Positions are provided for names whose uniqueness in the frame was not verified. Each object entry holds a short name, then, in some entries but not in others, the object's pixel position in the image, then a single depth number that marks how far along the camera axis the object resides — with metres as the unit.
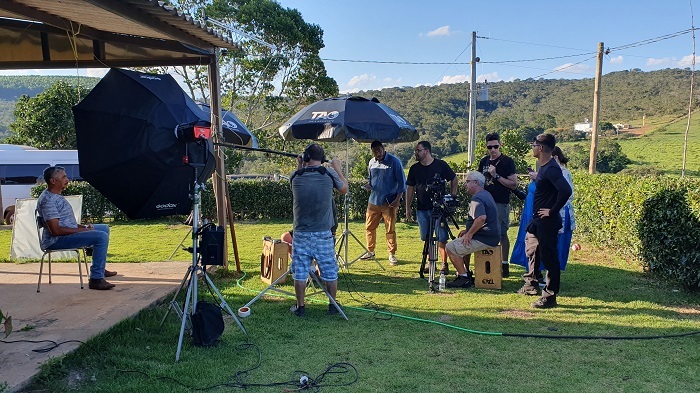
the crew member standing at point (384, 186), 7.34
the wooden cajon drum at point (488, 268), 6.09
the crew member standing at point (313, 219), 4.88
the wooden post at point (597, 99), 15.20
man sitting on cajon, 5.91
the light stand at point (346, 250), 7.21
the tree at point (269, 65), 19.03
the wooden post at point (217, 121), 6.20
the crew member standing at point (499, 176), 6.40
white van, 15.02
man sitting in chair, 5.40
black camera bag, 4.08
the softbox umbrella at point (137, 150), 4.45
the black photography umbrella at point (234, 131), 8.24
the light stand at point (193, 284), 4.04
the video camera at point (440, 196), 6.09
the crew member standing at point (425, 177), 6.57
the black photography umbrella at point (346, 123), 6.32
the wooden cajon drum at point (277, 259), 6.10
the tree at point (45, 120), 23.16
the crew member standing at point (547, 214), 5.20
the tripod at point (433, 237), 6.00
